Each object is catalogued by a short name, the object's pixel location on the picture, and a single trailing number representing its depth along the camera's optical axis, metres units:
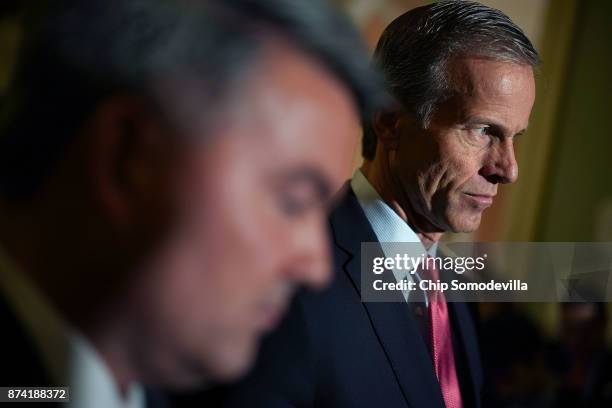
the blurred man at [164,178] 1.25
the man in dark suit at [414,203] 1.72
